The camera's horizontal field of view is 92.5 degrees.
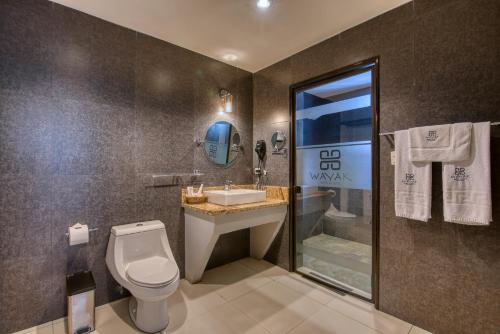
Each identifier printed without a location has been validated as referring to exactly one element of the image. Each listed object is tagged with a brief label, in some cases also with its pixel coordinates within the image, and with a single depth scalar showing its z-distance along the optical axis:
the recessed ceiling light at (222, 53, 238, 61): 2.69
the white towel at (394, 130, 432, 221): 1.69
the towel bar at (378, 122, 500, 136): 1.91
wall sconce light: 2.85
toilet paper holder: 1.98
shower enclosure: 2.13
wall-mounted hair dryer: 2.98
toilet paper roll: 1.77
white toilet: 1.69
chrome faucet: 2.73
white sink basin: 2.33
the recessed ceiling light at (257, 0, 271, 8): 1.82
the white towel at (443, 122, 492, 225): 1.46
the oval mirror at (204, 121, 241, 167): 2.77
